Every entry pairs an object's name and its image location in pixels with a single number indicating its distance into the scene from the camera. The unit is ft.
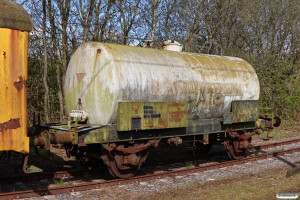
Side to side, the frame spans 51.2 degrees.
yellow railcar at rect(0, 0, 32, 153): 18.58
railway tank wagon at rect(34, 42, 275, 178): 24.79
